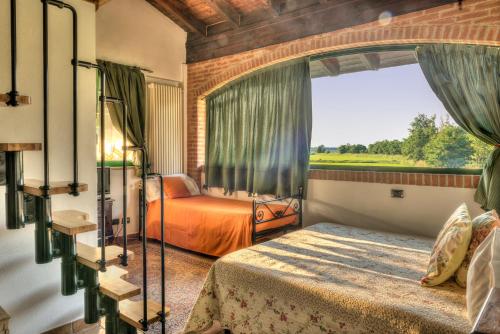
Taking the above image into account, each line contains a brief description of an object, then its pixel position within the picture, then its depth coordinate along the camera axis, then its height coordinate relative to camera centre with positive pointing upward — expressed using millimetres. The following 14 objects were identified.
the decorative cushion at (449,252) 1906 -500
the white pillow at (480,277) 1462 -495
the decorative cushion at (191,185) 5281 -370
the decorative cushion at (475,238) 1909 -424
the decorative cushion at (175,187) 4984 -380
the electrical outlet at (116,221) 4742 -807
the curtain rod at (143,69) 4857 +1277
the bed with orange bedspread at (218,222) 3889 -711
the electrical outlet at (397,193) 3678 -345
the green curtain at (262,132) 4375 +378
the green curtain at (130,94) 4559 +873
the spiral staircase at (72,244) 1730 -434
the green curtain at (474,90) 3111 +633
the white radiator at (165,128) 5117 +483
